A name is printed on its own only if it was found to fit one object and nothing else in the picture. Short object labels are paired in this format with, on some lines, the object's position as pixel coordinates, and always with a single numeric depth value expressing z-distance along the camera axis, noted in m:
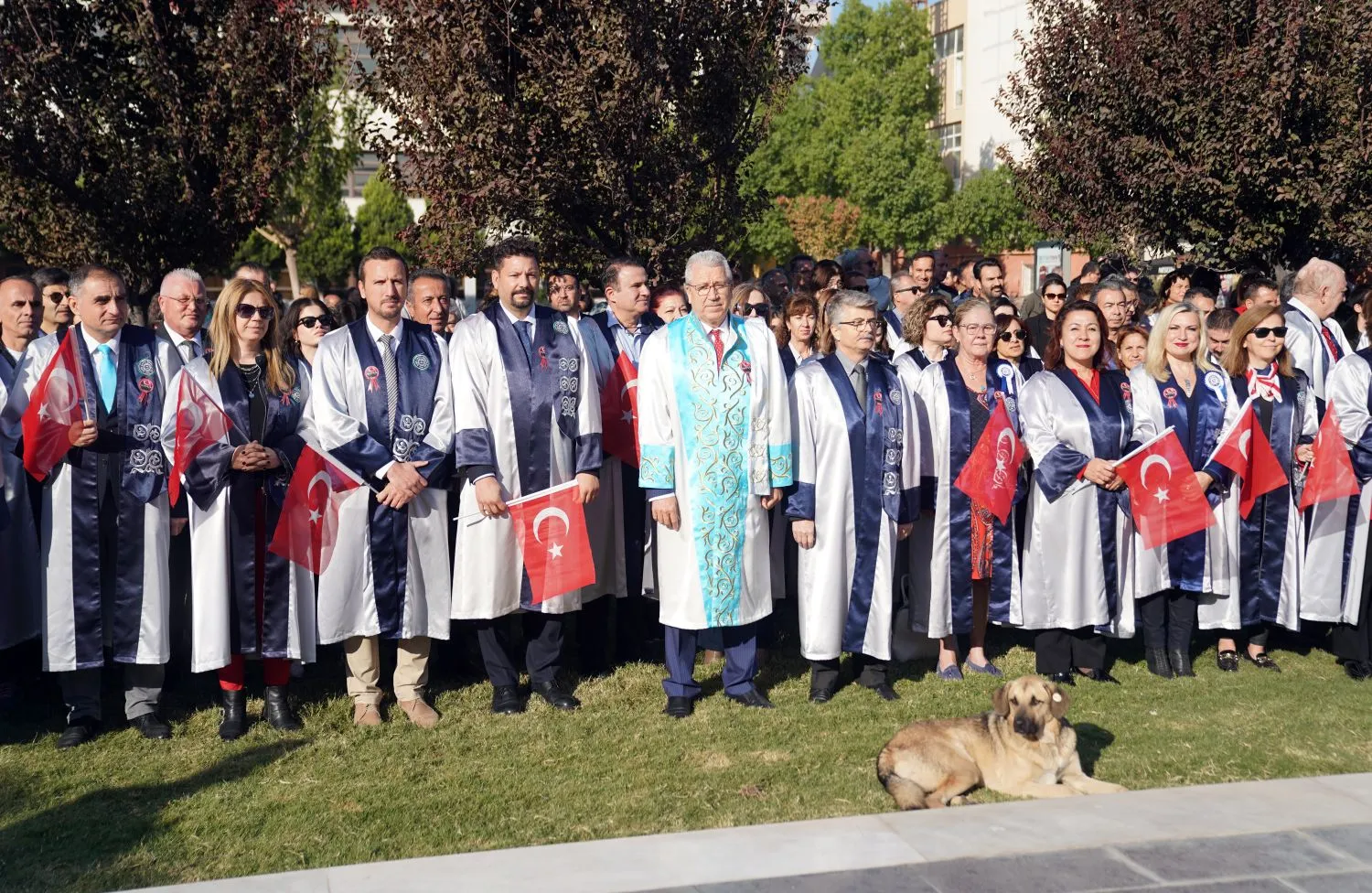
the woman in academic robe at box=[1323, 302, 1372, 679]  7.52
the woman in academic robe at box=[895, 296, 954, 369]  7.42
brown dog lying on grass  5.43
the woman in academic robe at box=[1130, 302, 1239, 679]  7.39
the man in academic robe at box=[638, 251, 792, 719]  6.72
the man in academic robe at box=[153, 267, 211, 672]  6.52
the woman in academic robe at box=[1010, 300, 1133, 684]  7.19
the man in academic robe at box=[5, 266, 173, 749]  6.42
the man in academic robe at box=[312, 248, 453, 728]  6.60
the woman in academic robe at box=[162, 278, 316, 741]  6.43
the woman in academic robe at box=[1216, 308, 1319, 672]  7.55
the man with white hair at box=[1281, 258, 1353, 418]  7.91
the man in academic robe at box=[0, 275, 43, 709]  6.61
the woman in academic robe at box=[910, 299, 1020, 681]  7.28
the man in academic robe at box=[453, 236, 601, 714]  6.79
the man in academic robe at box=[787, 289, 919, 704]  6.87
